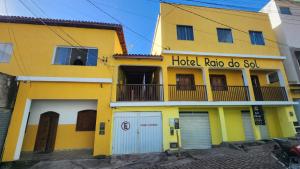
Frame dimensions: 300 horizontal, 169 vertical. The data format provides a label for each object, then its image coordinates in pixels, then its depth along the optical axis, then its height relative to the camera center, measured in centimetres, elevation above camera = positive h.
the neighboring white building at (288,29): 1275 +813
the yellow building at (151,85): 941 +284
